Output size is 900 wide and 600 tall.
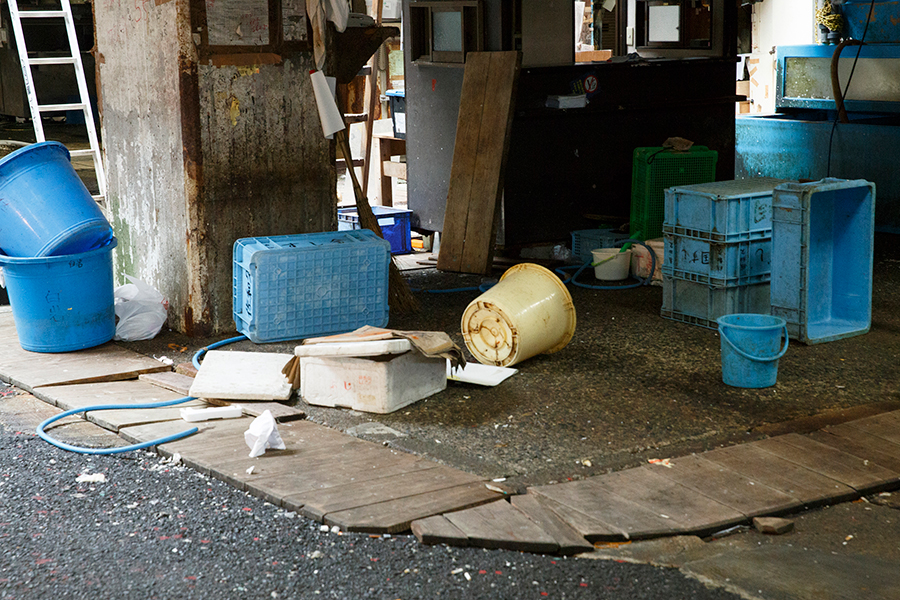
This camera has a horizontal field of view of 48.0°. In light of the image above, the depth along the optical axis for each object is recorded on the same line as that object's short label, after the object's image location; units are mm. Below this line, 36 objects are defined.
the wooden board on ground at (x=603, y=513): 3330
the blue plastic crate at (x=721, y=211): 5711
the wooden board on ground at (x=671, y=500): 3410
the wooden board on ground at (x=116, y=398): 4512
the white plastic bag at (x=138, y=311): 5895
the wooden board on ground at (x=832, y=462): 3758
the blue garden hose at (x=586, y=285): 6980
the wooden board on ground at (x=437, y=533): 3270
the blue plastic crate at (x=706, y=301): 5855
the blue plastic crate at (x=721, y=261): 5770
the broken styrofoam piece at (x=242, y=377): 4734
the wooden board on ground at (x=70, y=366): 5152
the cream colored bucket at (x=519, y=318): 5117
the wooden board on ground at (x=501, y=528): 3240
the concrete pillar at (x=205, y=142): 5695
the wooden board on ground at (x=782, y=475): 3645
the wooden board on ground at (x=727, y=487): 3535
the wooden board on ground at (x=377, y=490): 3518
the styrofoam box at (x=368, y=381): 4523
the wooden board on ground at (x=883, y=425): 4199
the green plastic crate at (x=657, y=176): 7703
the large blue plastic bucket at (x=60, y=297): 5414
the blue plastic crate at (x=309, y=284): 5625
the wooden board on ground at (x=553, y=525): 3242
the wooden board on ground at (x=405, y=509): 3360
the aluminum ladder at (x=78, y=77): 6980
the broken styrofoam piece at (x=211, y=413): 4477
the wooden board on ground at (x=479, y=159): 7352
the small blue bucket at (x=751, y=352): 4789
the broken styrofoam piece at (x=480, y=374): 4957
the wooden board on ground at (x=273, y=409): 4520
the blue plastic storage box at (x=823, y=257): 5441
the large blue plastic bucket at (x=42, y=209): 5395
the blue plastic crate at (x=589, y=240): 7555
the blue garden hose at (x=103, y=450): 4152
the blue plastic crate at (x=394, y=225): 8258
